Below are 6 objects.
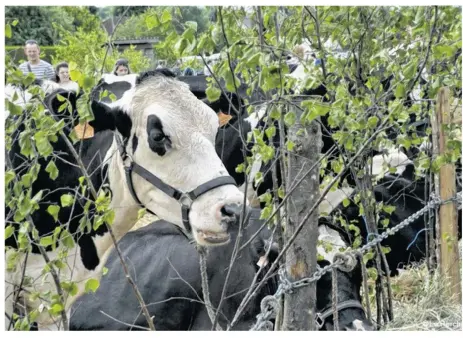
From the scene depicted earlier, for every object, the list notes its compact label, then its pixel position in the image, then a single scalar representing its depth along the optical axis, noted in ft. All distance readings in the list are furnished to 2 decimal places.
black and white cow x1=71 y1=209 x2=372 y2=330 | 13.29
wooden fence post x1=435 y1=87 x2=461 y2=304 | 14.67
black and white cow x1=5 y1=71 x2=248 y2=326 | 12.03
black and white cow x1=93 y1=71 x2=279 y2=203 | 13.80
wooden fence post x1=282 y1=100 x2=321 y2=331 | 9.59
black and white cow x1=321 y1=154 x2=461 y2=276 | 19.63
